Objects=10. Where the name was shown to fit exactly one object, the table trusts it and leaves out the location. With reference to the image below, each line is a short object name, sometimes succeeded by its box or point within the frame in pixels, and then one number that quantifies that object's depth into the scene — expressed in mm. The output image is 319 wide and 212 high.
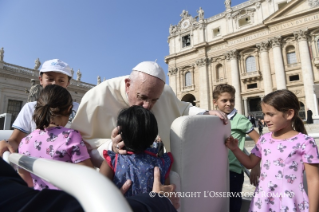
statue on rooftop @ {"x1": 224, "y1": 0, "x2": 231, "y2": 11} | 20783
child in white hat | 1502
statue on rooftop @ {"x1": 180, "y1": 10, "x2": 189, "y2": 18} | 24828
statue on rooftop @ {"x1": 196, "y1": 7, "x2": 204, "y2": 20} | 22788
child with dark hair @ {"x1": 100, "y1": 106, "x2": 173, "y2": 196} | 964
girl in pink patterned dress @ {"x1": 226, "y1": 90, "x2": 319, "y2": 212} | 1173
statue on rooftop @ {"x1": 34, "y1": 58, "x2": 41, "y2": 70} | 17070
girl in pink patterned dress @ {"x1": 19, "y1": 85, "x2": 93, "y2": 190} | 1086
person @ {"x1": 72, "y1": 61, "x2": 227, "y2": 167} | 1423
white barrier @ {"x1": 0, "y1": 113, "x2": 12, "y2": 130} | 4463
